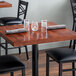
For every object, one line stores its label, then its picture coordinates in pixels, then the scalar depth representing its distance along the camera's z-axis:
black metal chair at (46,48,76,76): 3.13
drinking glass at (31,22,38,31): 3.11
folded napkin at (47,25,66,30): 3.19
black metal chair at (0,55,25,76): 2.80
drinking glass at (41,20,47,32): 3.14
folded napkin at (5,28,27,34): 2.94
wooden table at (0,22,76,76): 2.69
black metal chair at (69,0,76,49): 5.22
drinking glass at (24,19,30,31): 3.19
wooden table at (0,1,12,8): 4.39
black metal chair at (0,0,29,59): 4.56
